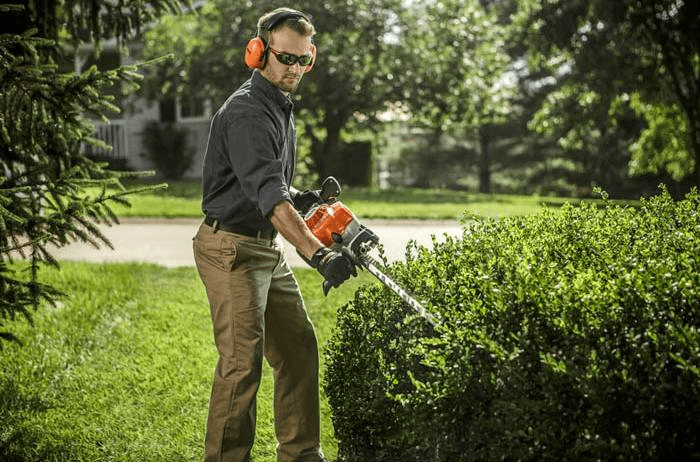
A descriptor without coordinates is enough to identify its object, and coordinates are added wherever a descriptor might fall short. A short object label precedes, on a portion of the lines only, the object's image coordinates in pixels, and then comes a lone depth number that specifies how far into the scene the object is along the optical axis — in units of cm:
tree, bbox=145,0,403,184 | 2422
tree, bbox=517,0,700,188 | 1958
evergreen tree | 561
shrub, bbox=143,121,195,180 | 2861
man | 387
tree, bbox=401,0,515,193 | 2598
